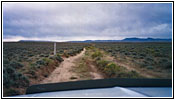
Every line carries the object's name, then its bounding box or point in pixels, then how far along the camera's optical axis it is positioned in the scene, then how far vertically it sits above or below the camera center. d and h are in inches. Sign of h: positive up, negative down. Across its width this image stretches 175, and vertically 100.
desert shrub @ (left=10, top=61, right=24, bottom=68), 292.2 -24.6
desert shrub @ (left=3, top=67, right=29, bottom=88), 189.9 -33.1
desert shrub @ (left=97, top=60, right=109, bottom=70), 313.9 -27.4
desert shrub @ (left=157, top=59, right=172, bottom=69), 255.9 -24.0
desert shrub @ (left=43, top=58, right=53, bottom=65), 354.8 -23.5
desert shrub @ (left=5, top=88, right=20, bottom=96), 169.9 -41.7
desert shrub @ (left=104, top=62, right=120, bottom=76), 255.5 -30.3
